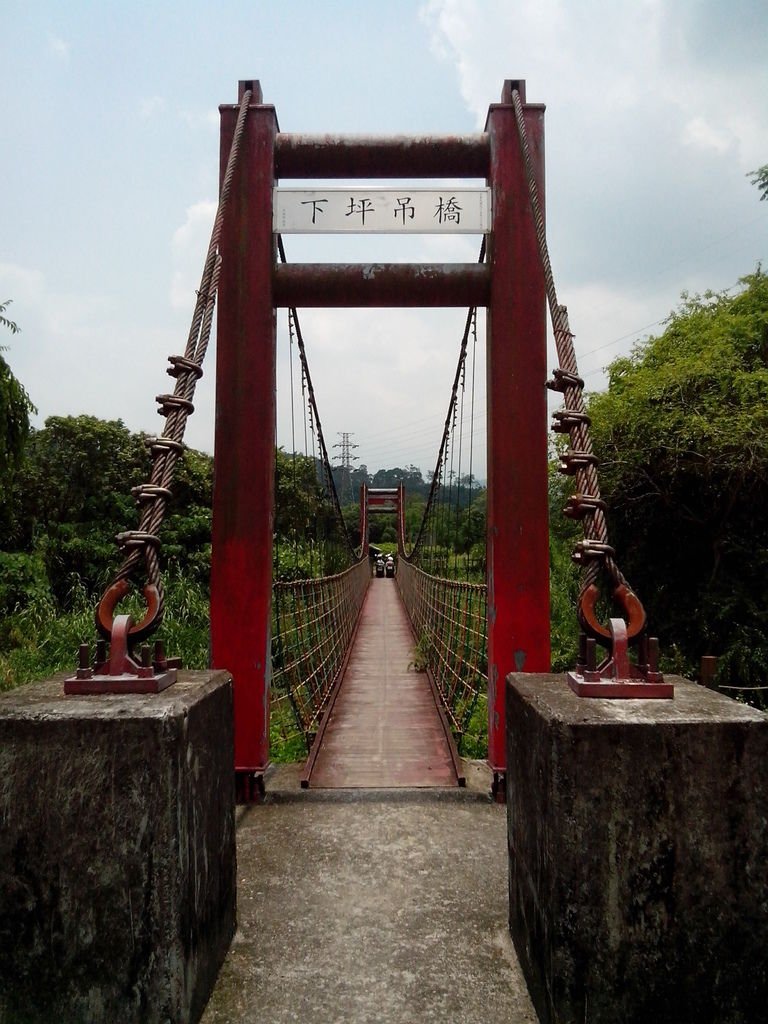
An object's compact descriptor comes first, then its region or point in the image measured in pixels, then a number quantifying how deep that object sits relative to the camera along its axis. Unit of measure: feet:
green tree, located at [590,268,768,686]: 15.74
